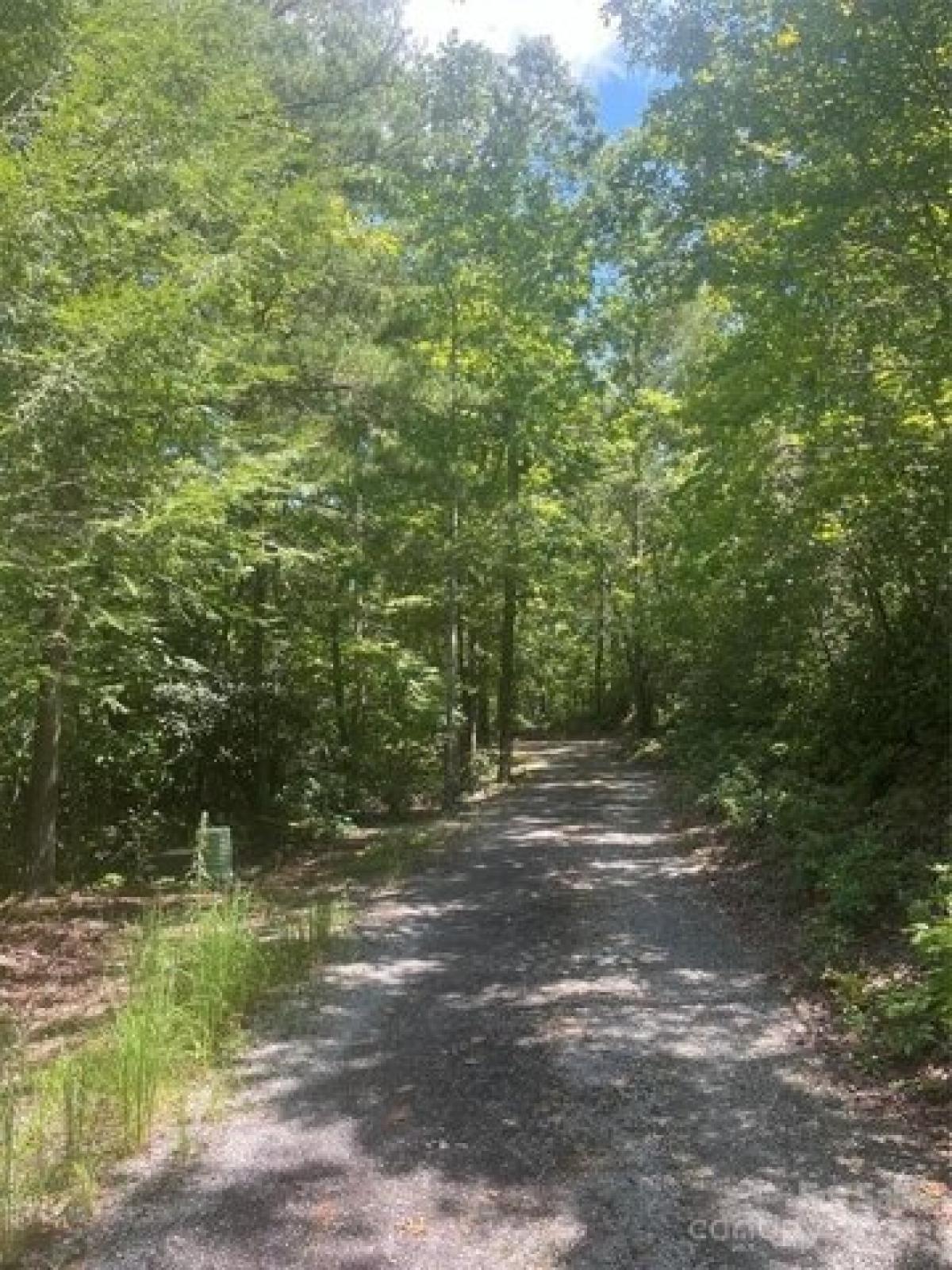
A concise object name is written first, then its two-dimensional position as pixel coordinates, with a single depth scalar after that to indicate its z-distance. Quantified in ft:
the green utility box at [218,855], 33.14
